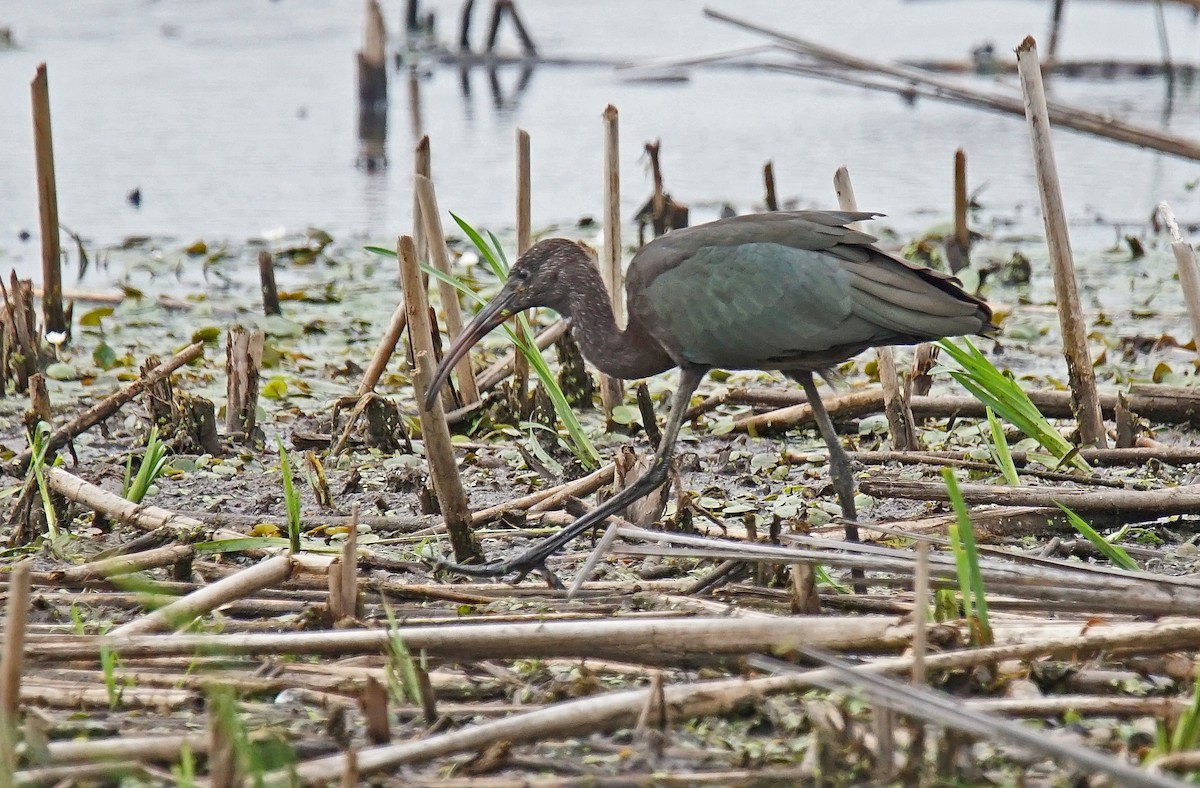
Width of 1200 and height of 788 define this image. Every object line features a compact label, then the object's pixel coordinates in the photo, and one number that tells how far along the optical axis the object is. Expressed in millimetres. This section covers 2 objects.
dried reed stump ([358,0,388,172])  27594
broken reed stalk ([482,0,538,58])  33719
